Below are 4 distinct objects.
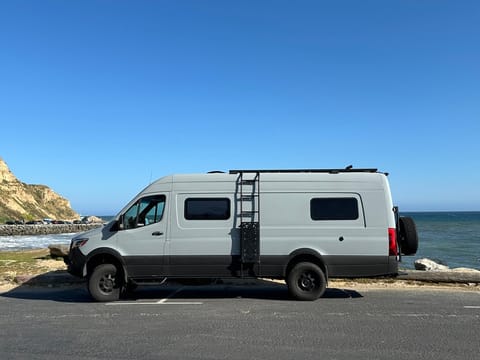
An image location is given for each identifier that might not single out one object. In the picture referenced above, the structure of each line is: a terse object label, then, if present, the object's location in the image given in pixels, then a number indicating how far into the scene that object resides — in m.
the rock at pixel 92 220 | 109.11
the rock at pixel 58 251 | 16.10
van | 9.32
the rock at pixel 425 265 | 17.35
